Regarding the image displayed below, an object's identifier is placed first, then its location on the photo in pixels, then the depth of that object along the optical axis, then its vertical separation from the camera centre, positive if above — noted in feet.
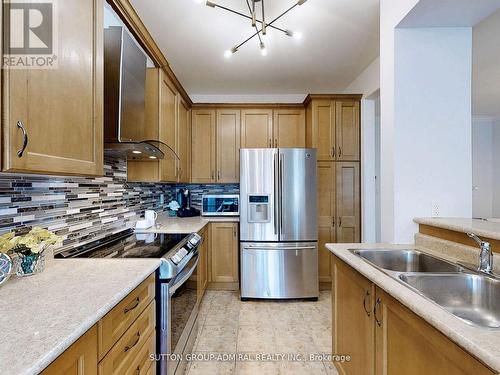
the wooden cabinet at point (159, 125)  7.72 +1.92
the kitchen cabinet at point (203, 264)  8.68 -2.66
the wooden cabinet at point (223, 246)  10.64 -2.32
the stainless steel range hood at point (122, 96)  5.33 +1.95
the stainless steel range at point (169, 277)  4.60 -1.75
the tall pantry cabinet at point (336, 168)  10.77 +0.81
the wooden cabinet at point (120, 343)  2.45 -1.75
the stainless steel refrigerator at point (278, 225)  9.85 -1.38
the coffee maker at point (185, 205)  11.00 -0.74
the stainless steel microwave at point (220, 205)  11.55 -0.74
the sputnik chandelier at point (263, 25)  5.53 +3.71
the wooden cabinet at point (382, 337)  2.64 -1.95
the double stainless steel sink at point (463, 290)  3.75 -1.52
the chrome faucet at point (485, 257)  3.88 -1.02
